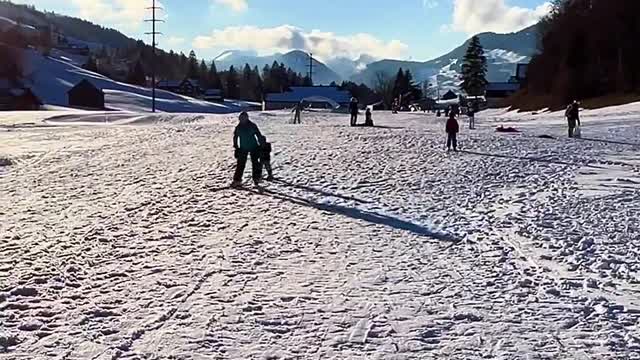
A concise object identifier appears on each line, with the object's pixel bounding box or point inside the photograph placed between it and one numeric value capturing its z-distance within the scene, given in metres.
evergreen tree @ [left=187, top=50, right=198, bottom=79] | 180.82
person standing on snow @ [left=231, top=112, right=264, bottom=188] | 15.23
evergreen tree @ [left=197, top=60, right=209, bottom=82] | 175.12
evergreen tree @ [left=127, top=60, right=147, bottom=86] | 162.75
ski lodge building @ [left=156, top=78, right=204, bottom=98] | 155.75
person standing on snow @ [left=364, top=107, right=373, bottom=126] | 39.01
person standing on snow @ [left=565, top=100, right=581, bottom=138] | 29.78
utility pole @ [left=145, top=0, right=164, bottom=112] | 89.50
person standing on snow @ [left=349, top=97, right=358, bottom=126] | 38.50
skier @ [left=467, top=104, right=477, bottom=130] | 39.93
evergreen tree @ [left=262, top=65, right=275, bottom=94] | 173.88
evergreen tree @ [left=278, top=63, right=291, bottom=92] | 184.90
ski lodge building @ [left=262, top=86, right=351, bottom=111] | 132.38
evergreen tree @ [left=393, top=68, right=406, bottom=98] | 137.77
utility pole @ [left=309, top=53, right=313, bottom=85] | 169.56
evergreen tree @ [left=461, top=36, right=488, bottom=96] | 114.56
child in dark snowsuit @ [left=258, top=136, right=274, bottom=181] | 15.70
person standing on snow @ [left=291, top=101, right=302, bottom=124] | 46.72
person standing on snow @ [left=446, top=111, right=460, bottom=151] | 23.19
